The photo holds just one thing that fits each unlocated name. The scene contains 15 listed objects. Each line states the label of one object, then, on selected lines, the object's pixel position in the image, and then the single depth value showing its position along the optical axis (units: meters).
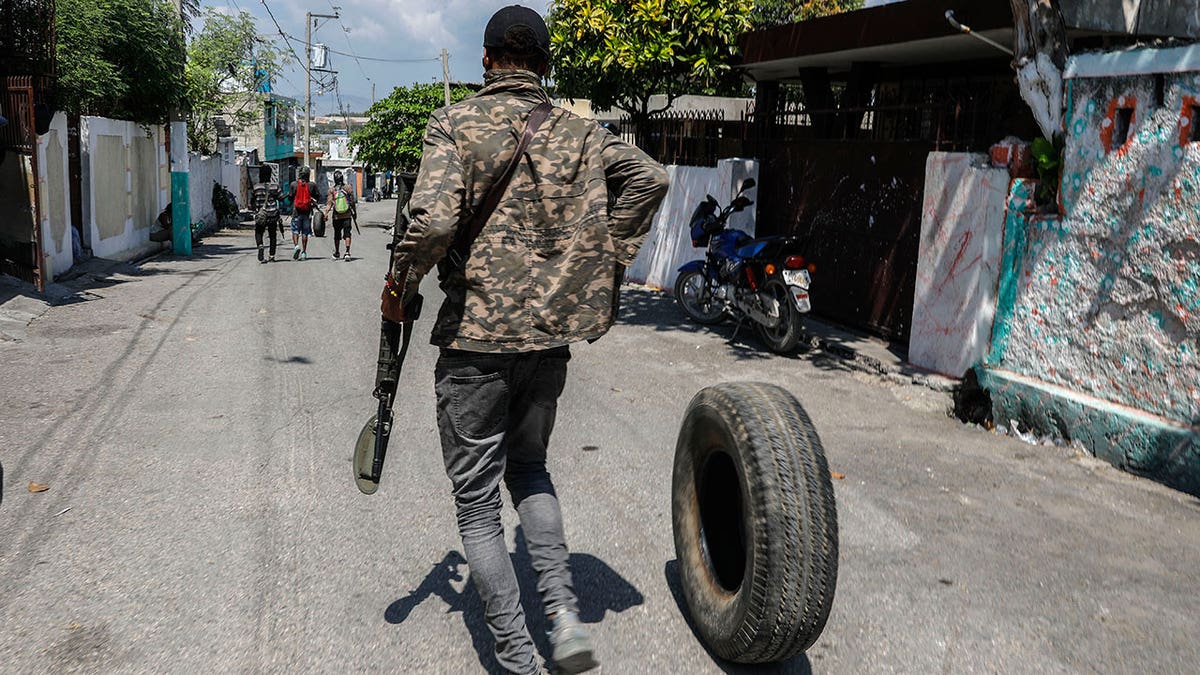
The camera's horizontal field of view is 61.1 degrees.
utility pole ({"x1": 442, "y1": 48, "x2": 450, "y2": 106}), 31.80
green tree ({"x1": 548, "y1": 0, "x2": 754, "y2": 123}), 12.55
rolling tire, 2.87
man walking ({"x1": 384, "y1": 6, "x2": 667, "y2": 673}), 2.96
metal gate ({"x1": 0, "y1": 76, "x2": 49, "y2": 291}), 11.57
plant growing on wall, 6.68
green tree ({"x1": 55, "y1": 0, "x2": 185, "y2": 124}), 15.70
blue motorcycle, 8.98
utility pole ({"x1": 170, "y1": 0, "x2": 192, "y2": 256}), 20.20
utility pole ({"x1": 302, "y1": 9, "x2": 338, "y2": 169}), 46.55
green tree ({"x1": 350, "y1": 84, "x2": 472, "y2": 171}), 43.78
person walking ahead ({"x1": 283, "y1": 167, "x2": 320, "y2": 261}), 18.05
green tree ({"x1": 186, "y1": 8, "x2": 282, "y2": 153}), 29.19
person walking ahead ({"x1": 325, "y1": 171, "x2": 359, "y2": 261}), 18.12
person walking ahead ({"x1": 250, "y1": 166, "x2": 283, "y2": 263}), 17.94
